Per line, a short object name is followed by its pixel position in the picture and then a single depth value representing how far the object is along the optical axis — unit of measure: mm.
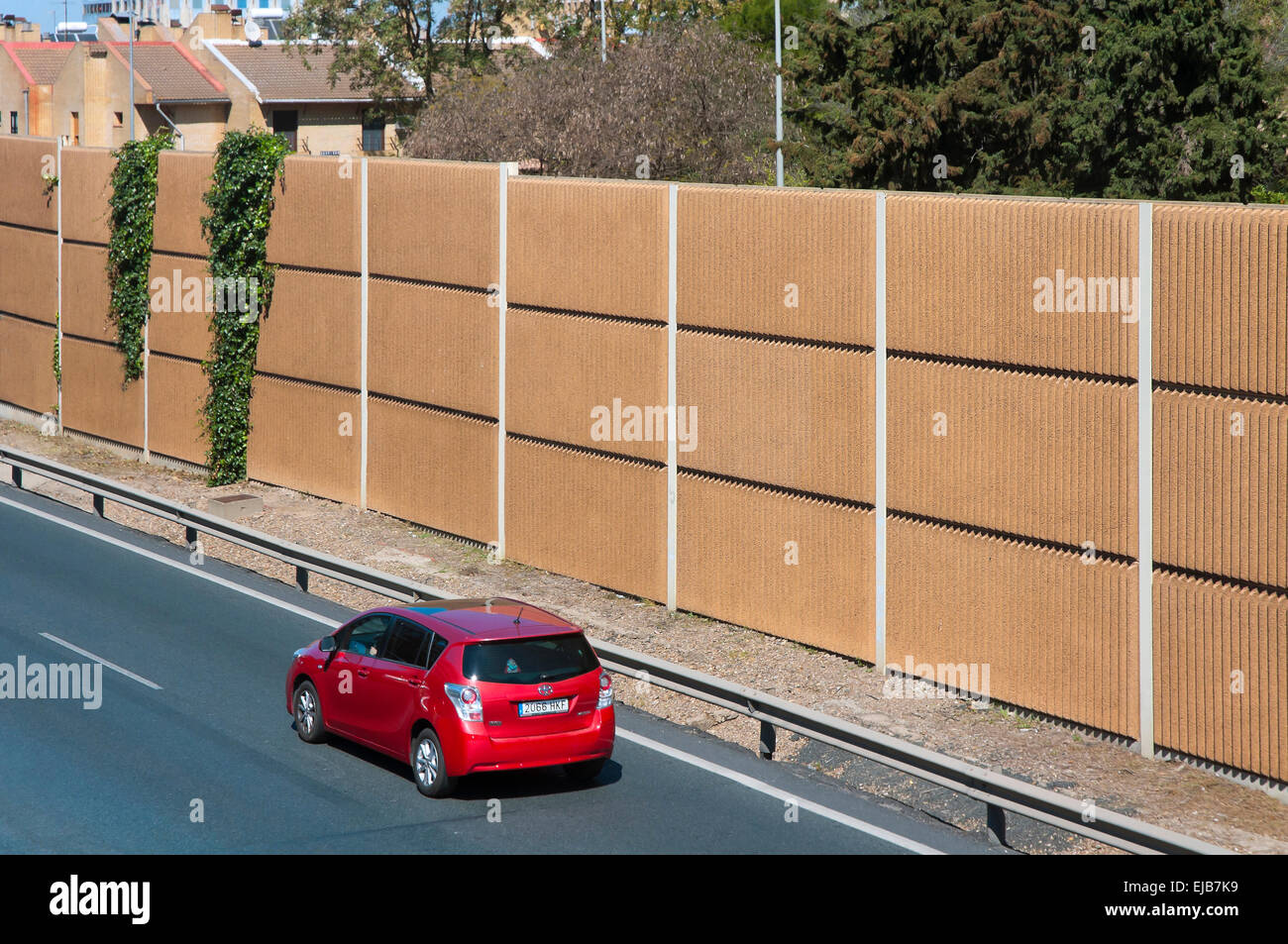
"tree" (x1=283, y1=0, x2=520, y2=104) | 59594
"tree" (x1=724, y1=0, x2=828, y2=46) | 55094
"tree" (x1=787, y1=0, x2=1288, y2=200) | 27922
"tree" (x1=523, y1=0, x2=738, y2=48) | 60312
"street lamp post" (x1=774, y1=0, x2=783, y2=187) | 36012
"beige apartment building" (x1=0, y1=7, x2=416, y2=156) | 77938
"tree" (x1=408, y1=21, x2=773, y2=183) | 40938
